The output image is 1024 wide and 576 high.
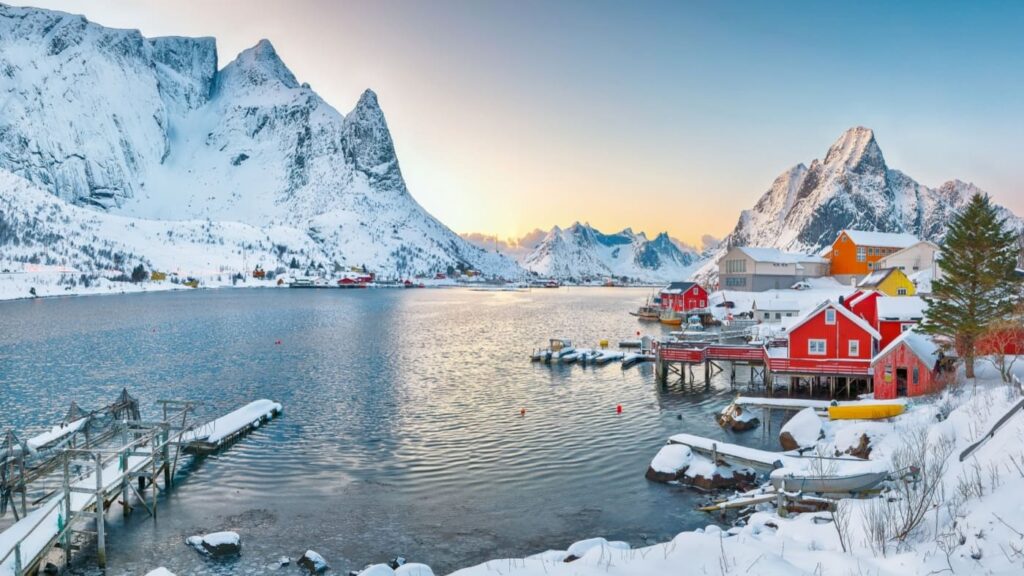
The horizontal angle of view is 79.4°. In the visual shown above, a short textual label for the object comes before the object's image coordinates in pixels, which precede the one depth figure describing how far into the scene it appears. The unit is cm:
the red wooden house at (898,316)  4922
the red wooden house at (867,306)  5522
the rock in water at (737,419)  3994
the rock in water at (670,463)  3075
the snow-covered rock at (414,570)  1903
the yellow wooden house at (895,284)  7800
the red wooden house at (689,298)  11706
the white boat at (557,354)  7138
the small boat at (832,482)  2484
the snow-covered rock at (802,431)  3397
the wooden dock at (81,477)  2273
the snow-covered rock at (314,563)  2172
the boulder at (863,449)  3028
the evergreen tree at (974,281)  3847
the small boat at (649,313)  12738
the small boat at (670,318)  11304
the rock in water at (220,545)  2320
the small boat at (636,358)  6931
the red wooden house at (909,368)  3972
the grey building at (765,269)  11994
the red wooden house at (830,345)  4862
